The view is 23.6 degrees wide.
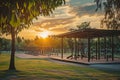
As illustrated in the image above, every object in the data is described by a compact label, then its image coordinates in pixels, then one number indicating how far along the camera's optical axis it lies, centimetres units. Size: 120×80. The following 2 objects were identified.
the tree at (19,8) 589
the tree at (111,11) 1217
